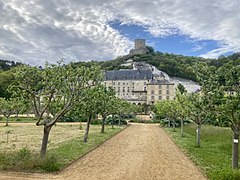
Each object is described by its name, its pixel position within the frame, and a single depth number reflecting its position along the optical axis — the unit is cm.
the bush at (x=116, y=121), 3017
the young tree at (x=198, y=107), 739
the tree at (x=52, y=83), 817
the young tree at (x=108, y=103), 1719
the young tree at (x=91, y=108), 1045
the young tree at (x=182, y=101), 1403
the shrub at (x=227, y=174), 591
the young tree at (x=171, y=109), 1979
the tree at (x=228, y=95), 658
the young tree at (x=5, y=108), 2550
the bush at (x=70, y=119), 3496
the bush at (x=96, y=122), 2994
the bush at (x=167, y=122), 2765
